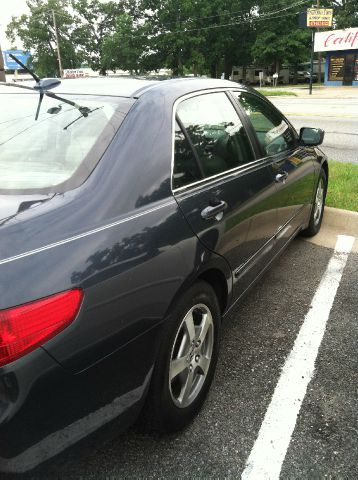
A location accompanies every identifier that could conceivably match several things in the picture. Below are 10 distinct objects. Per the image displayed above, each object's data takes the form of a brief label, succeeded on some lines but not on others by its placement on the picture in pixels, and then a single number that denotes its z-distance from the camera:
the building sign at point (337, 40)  37.75
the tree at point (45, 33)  63.59
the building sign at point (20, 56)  60.50
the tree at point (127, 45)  55.75
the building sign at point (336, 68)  40.50
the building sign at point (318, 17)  33.70
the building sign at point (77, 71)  45.77
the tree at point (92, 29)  66.19
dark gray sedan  1.47
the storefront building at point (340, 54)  38.16
